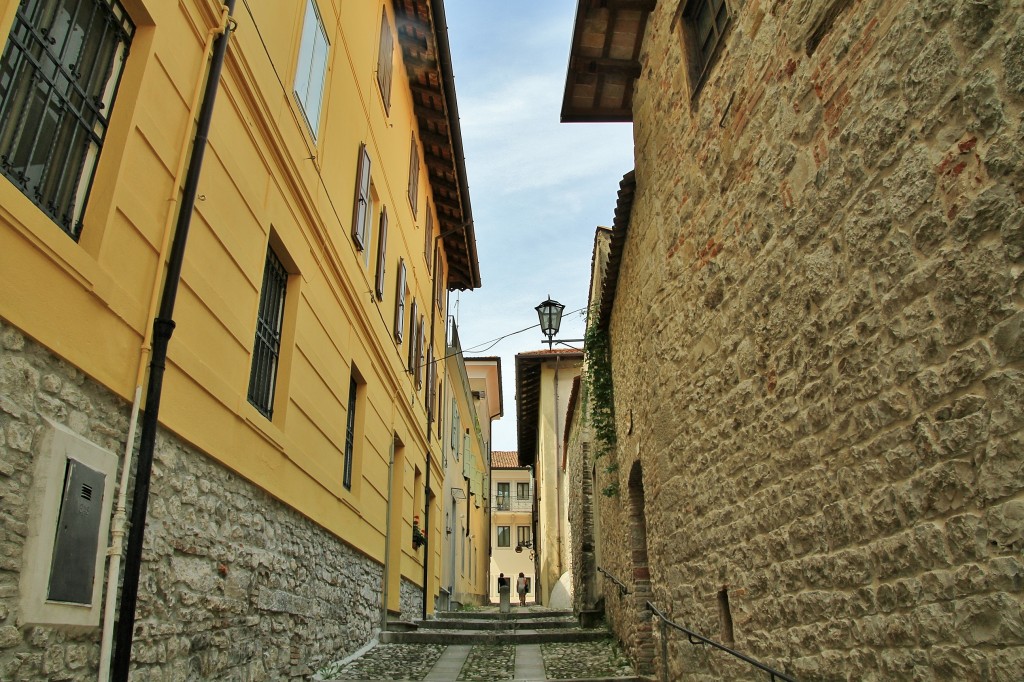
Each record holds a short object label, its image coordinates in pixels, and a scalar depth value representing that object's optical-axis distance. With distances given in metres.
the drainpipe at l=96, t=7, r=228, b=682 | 3.21
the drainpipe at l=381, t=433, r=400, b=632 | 9.09
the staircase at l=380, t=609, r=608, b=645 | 9.09
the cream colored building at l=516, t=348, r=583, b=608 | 21.30
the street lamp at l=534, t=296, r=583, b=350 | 11.87
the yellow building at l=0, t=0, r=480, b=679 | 2.93
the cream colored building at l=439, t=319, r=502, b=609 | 17.05
